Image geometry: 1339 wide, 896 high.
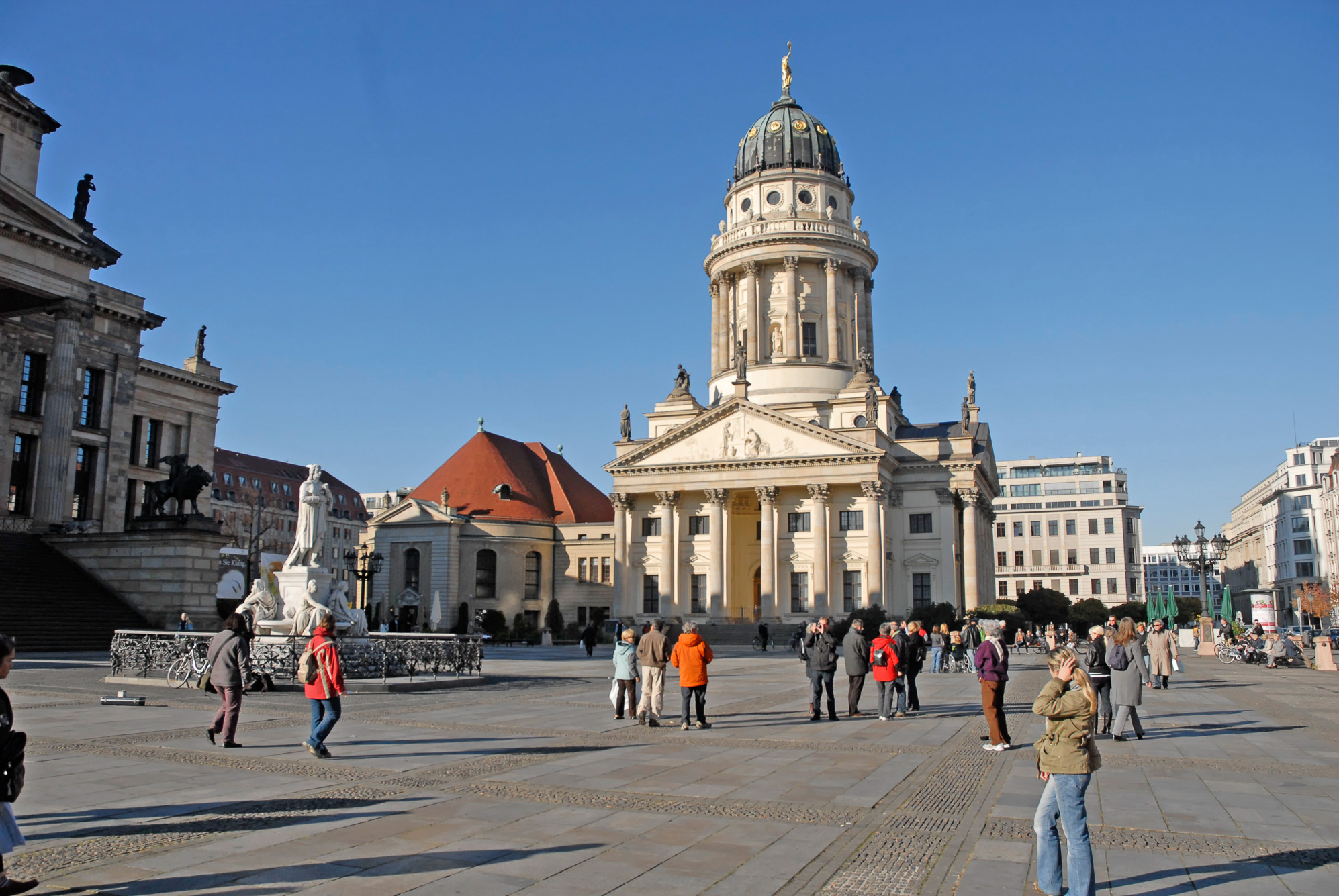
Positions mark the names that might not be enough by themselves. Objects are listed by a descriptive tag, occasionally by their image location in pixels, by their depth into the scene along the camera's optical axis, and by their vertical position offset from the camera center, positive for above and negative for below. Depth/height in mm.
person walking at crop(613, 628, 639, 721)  17031 -1237
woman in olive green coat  6625 -1211
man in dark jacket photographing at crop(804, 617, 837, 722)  17312 -1089
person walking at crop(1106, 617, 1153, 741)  15500 -1116
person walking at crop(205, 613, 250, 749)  12688 -967
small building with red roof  71188 +3682
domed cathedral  62094 +8263
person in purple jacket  14234 -1171
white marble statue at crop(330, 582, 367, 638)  22609 -418
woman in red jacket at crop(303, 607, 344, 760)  11805 -1100
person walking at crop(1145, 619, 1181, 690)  24703 -1243
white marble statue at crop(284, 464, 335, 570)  21656 +1531
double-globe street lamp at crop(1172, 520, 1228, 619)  42369 +2199
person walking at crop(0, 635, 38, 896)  6023 -1026
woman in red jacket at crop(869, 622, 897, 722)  17891 -1169
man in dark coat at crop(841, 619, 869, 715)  18484 -1140
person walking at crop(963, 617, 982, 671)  36675 -1303
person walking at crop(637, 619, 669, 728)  16438 -1306
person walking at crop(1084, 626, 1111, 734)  15172 -1086
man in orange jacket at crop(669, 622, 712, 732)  16172 -1082
